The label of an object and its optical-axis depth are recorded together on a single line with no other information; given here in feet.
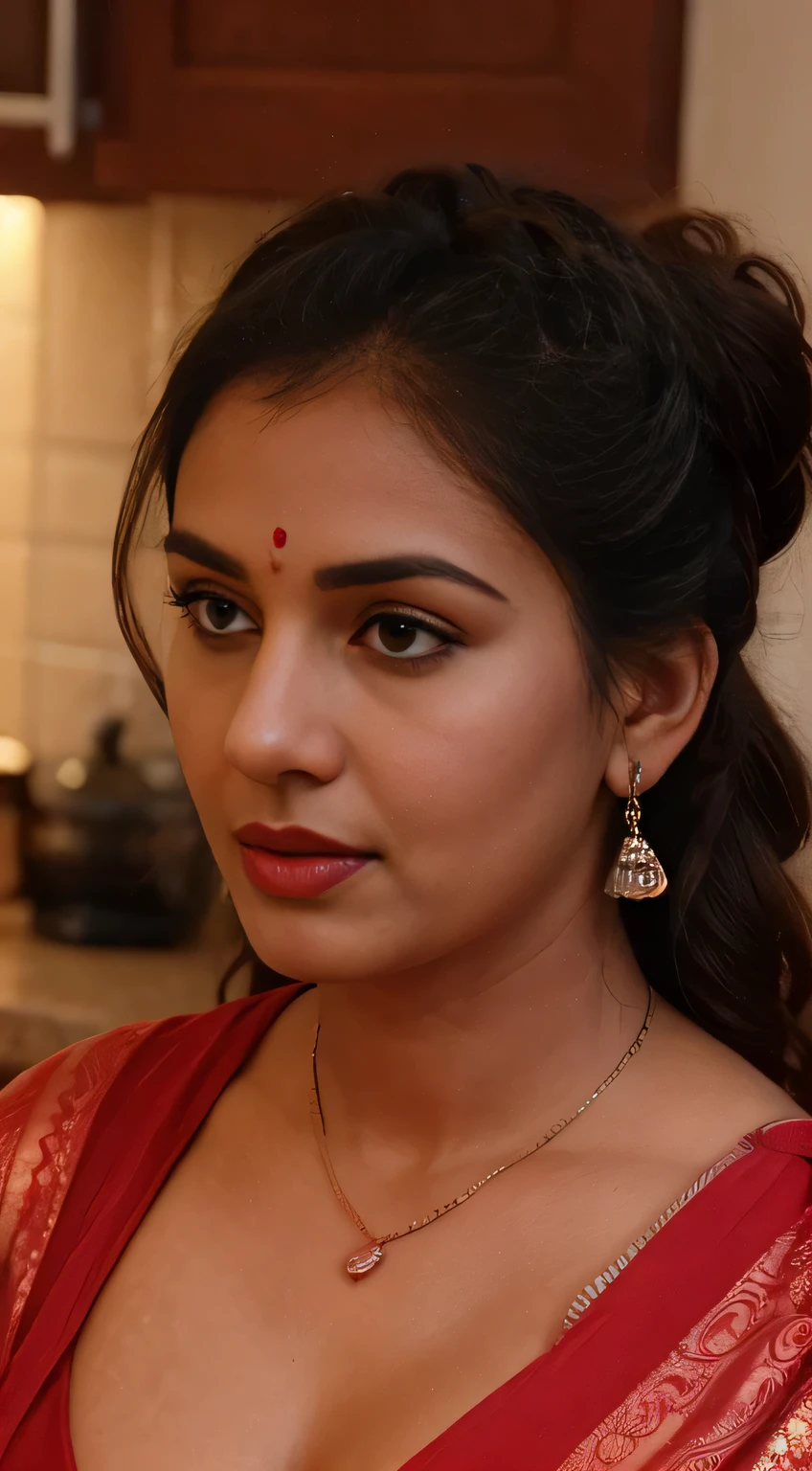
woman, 3.49
